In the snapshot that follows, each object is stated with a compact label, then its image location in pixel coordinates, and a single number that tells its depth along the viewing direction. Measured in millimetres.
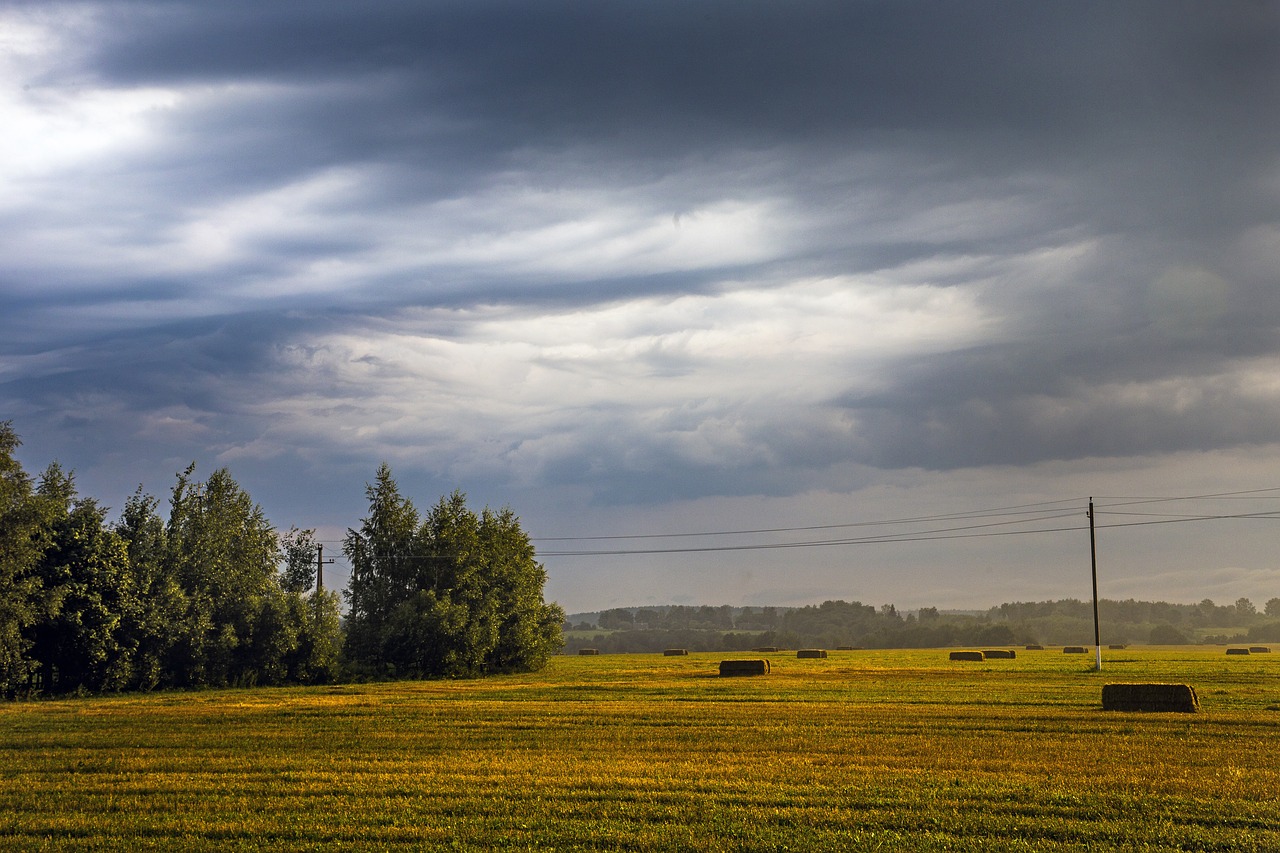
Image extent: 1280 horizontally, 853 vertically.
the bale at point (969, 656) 89188
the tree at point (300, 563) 83812
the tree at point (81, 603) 55094
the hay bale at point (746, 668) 63594
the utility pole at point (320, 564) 83862
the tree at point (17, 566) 51406
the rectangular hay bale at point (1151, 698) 35469
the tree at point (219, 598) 62812
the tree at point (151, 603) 59031
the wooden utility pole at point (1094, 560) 70931
